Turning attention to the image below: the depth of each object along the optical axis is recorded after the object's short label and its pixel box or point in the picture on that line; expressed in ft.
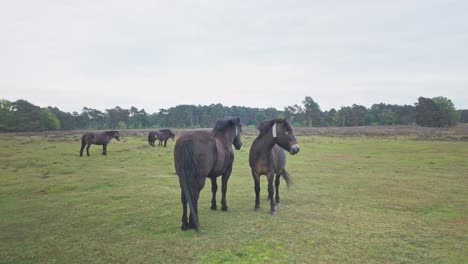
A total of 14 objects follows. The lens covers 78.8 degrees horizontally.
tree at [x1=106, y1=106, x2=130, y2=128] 384.68
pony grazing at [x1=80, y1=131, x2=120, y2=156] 77.03
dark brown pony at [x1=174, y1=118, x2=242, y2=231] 20.27
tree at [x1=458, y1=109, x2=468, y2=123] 391.69
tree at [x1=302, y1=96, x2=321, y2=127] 371.15
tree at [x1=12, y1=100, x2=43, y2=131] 261.03
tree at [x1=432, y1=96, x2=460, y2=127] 278.46
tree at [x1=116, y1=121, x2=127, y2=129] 375.37
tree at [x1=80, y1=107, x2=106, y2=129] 396.98
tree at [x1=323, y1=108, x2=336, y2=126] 389.89
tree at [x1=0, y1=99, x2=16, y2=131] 255.91
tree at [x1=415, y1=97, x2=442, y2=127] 280.31
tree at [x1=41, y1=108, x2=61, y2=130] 273.42
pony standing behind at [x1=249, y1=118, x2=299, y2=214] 25.35
